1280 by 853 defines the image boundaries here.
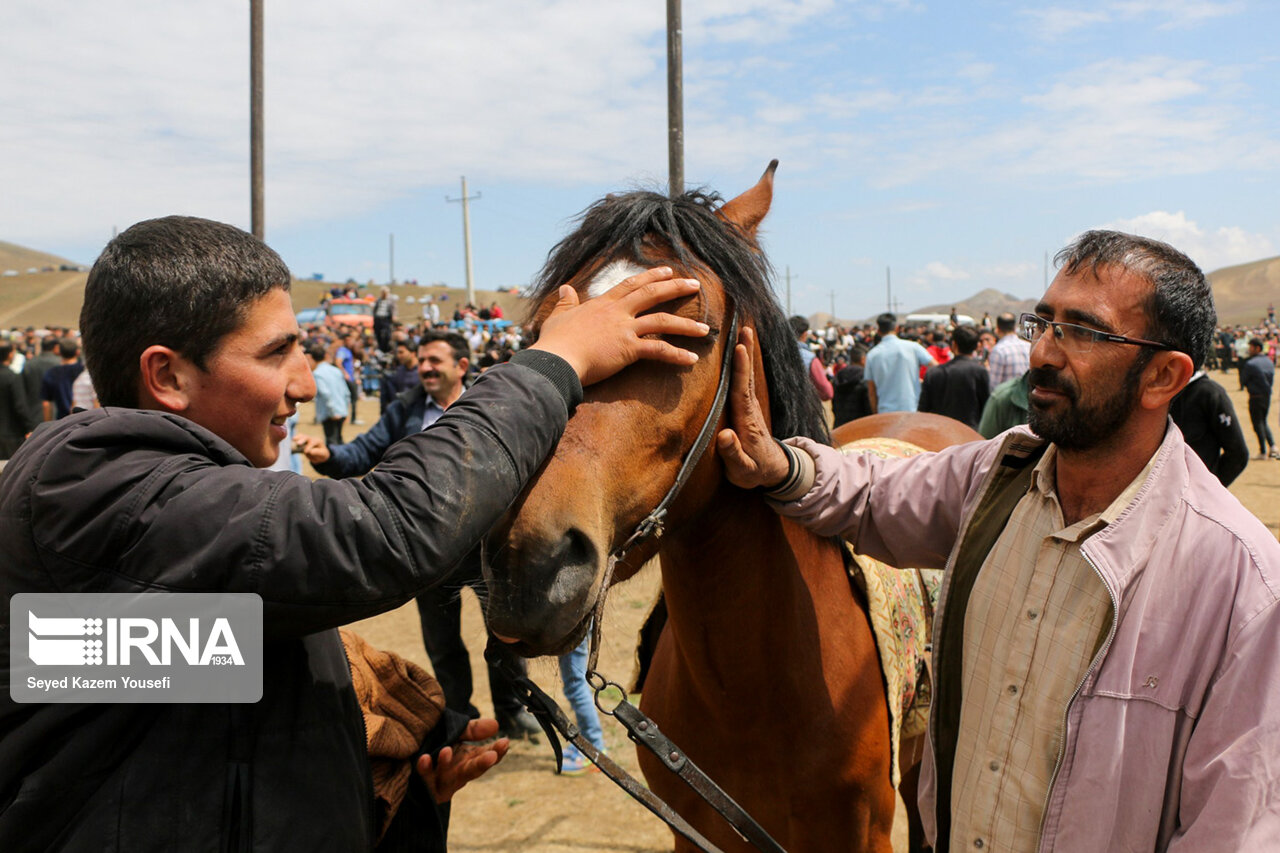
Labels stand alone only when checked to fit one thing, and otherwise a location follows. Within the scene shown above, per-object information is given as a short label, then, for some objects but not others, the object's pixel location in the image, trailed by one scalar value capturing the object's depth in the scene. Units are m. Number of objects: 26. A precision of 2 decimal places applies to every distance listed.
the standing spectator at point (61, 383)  9.70
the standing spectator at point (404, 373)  9.48
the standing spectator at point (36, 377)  10.66
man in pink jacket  1.36
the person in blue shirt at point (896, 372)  8.37
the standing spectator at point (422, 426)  4.45
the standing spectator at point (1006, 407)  6.18
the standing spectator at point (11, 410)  10.08
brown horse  1.76
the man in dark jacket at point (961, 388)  8.10
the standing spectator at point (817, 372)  8.29
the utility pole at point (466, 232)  43.75
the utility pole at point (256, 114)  8.11
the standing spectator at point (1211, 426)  5.25
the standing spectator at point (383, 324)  24.22
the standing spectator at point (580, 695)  4.23
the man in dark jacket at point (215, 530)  1.07
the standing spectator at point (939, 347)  16.78
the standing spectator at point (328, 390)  10.39
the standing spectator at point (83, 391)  7.92
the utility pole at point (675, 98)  6.89
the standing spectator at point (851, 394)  9.66
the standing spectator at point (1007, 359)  8.05
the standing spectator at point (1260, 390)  12.94
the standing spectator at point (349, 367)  20.08
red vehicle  38.93
